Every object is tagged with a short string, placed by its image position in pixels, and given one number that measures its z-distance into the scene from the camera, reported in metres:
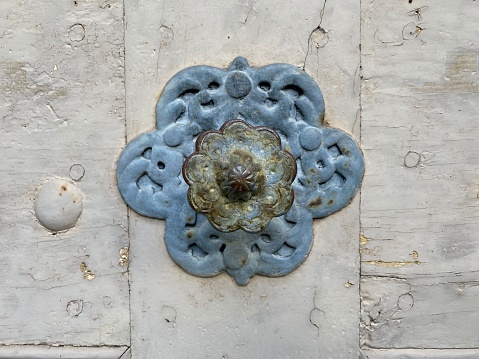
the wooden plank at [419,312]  0.43
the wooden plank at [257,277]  0.41
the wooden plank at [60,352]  0.44
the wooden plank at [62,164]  0.42
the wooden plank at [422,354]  0.43
